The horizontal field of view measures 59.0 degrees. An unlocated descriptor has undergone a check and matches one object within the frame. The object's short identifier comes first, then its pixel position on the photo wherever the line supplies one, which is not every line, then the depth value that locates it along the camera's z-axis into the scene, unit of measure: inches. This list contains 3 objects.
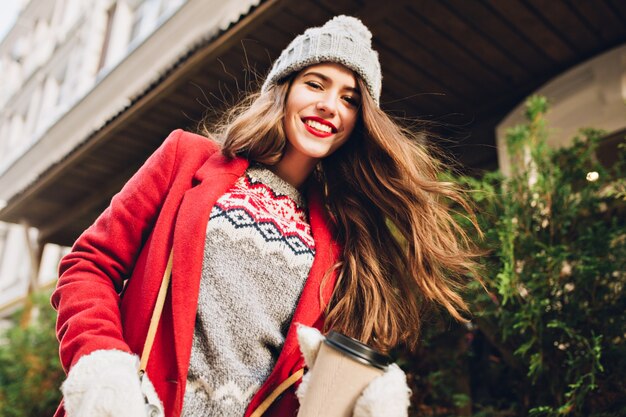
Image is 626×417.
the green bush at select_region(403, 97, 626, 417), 99.4
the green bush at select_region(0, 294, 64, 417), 235.1
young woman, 58.2
